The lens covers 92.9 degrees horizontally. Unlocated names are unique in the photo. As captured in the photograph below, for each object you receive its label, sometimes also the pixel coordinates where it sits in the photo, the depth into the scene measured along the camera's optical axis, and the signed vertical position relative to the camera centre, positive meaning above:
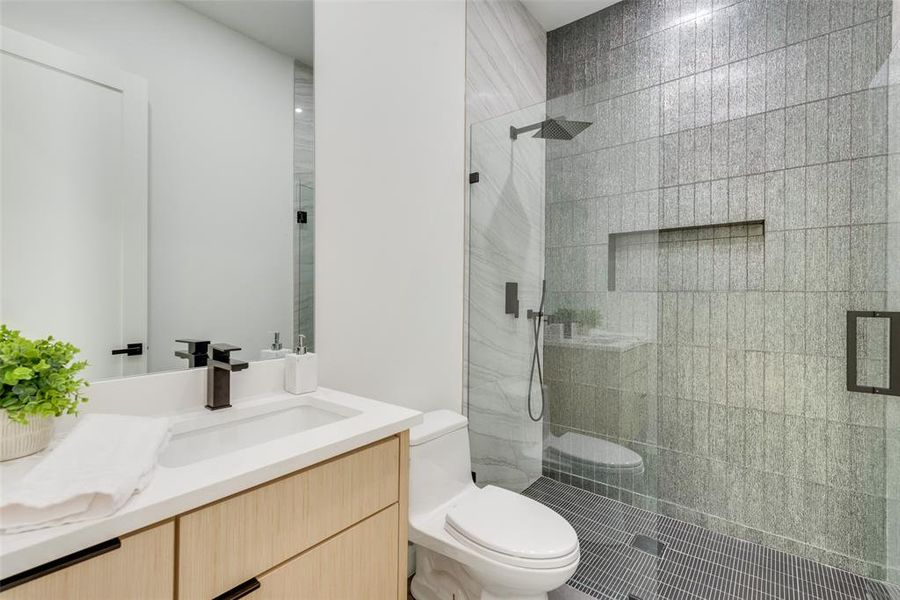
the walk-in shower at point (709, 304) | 1.72 -0.02
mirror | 0.88 +0.30
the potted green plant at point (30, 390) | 0.71 -0.16
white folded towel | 0.56 -0.26
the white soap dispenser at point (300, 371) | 1.29 -0.22
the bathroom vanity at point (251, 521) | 0.58 -0.37
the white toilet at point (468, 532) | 1.28 -0.75
